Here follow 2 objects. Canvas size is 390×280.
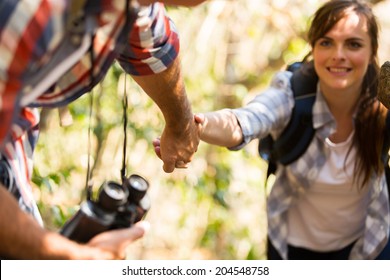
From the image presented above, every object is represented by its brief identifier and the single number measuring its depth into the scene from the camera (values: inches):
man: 98.8
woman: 136.8
